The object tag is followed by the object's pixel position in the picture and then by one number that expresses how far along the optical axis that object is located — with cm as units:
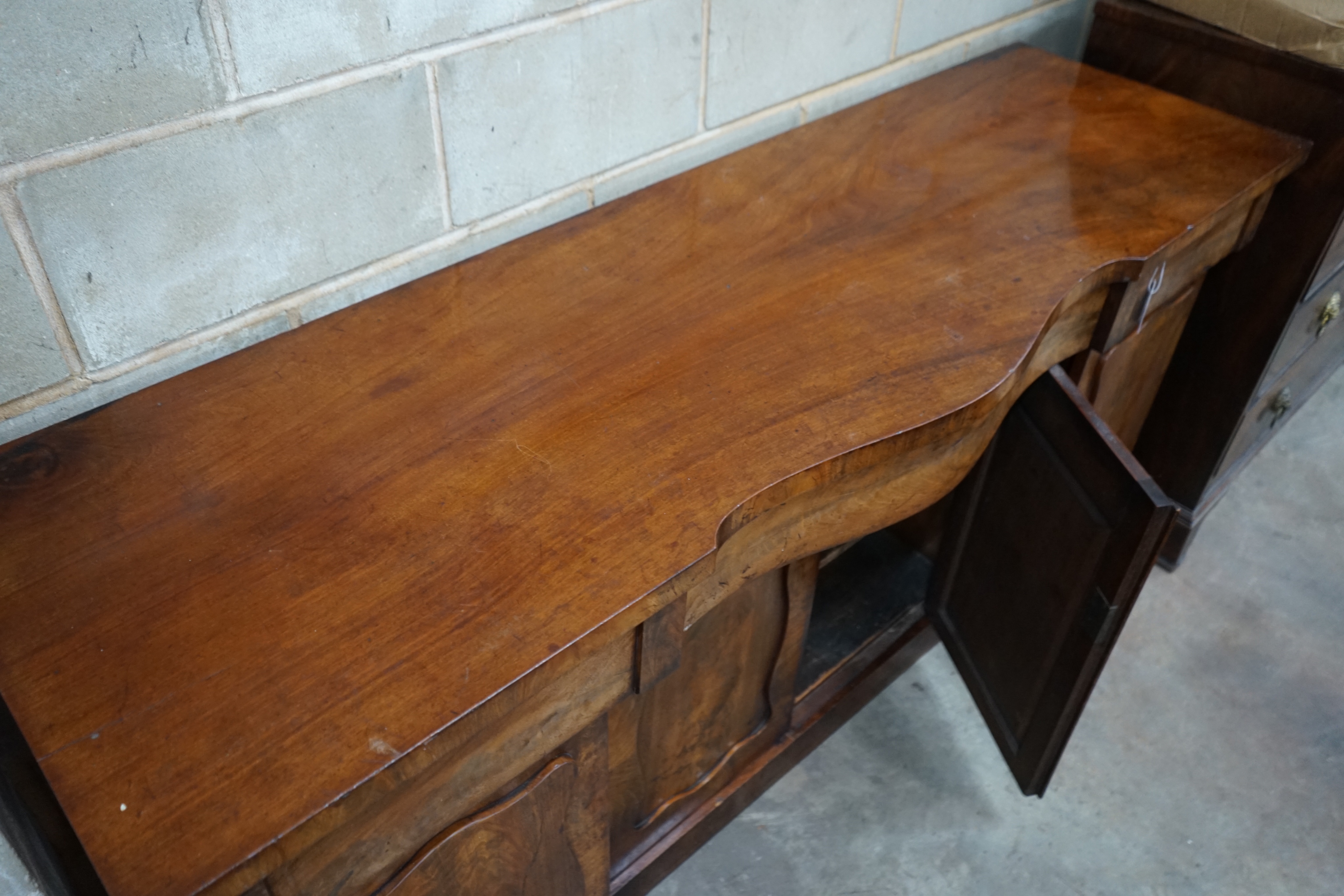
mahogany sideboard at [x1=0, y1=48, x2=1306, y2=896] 72
